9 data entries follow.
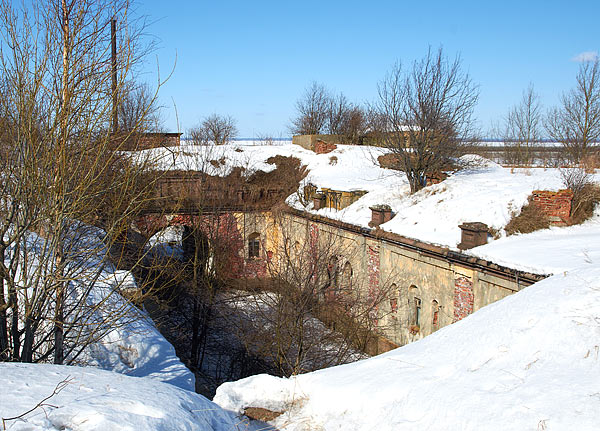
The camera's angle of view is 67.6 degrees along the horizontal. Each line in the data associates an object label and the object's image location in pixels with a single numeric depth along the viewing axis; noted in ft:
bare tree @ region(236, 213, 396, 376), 39.52
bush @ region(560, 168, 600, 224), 38.96
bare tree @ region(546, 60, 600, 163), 74.59
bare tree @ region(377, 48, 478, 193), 55.47
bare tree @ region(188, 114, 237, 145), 134.17
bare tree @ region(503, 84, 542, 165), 103.45
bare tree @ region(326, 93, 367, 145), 105.81
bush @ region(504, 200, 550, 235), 38.68
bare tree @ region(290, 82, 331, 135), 136.46
